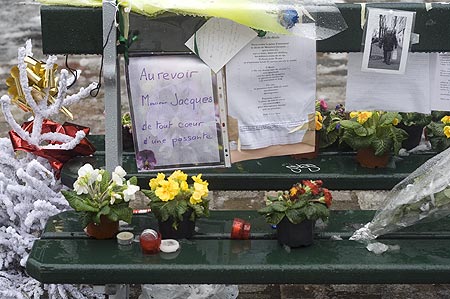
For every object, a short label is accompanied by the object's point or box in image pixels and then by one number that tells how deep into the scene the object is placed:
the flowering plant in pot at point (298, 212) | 2.90
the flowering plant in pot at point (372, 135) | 3.42
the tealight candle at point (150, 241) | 2.89
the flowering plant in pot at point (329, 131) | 3.58
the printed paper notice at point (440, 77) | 3.41
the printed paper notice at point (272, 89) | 3.18
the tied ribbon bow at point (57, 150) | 3.56
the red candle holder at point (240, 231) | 3.03
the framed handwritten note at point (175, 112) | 3.16
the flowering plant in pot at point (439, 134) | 3.63
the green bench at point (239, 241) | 2.82
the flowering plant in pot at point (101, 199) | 2.92
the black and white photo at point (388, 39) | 3.16
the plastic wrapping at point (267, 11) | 3.02
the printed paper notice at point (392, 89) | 3.39
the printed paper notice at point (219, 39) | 3.13
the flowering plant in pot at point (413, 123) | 3.64
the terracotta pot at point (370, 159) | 3.45
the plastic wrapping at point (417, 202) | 3.01
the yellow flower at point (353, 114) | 3.56
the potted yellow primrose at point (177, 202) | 2.94
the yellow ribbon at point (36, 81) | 3.63
